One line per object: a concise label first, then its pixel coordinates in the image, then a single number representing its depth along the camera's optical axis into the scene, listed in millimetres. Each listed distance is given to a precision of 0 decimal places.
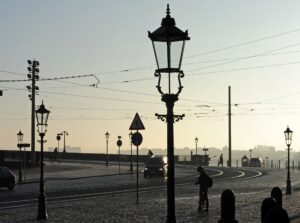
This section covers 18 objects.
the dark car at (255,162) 95312
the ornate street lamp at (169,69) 10219
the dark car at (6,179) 36438
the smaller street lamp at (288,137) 31367
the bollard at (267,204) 9522
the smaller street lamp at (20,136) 50550
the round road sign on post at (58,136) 85731
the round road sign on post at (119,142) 58969
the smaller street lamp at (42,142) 19177
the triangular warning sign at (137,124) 23466
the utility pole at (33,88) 56469
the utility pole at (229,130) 83750
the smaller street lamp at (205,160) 85875
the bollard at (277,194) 11281
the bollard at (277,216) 7461
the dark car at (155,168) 51594
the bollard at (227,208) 9992
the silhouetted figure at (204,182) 21658
